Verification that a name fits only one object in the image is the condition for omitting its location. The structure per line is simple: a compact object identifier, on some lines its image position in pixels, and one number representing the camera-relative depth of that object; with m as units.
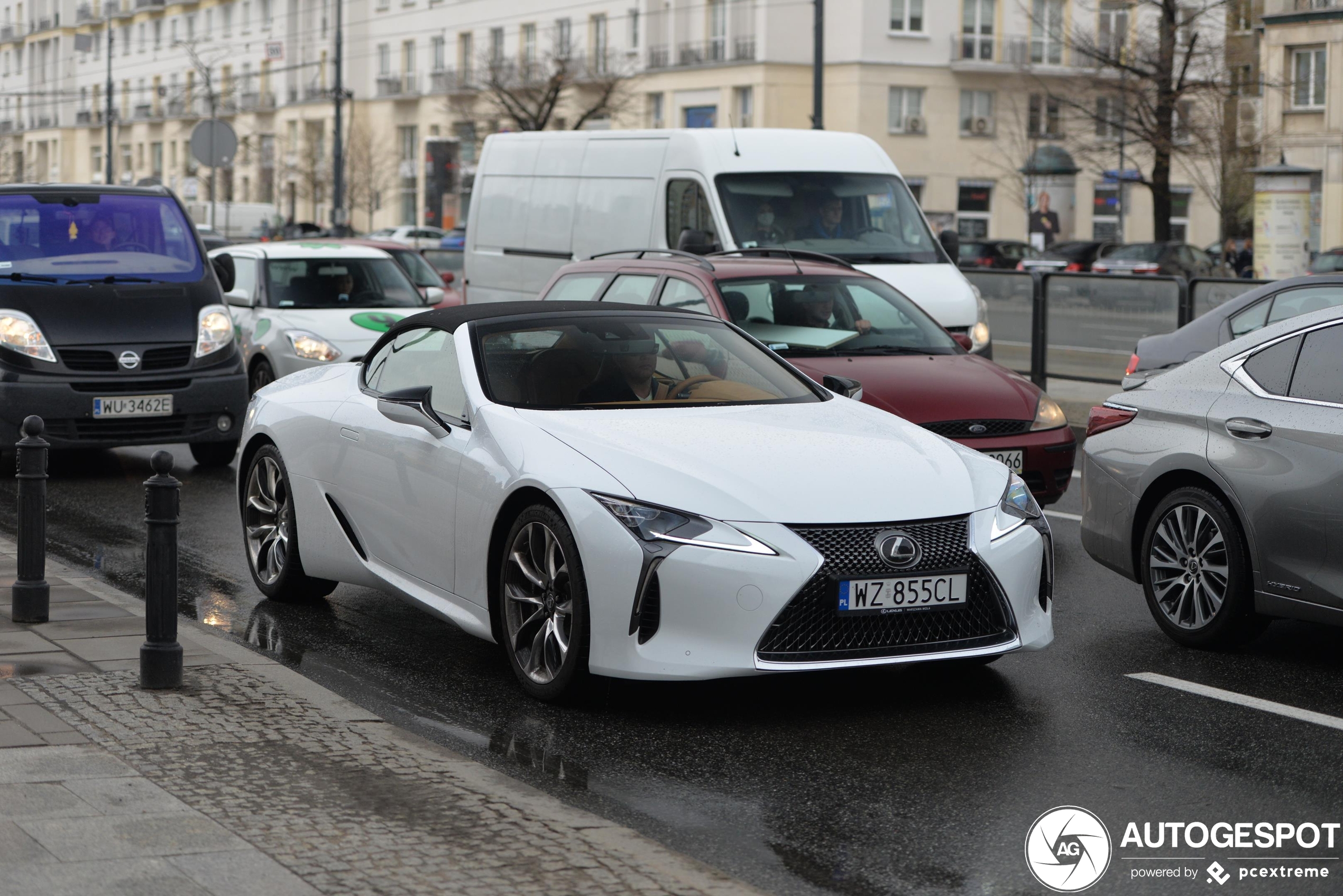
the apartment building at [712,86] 61.38
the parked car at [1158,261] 41.38
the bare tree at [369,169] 77.44
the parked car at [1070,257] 44.94
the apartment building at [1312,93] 51.12
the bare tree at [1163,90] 42.72
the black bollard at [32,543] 7.33
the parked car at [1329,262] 32.72
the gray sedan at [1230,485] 6.77
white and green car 15.04
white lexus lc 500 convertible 5.90
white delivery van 16.02
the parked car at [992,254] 46.44
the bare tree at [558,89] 63.22
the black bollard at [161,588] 6.20
